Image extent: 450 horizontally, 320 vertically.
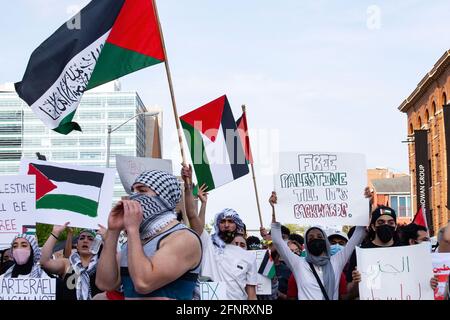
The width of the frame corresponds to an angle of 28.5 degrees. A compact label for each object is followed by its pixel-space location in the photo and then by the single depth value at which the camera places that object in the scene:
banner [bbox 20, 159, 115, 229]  7.99
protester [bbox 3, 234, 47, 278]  7.32
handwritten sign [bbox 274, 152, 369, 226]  8.02
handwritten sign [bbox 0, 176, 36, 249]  8.07
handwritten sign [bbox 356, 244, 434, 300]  6.43
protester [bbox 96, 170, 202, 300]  3.92
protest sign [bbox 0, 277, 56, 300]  7.05
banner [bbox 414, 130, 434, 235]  45.12
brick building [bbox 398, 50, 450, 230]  54.81
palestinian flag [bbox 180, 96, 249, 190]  10.33
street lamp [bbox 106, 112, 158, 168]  31.11
